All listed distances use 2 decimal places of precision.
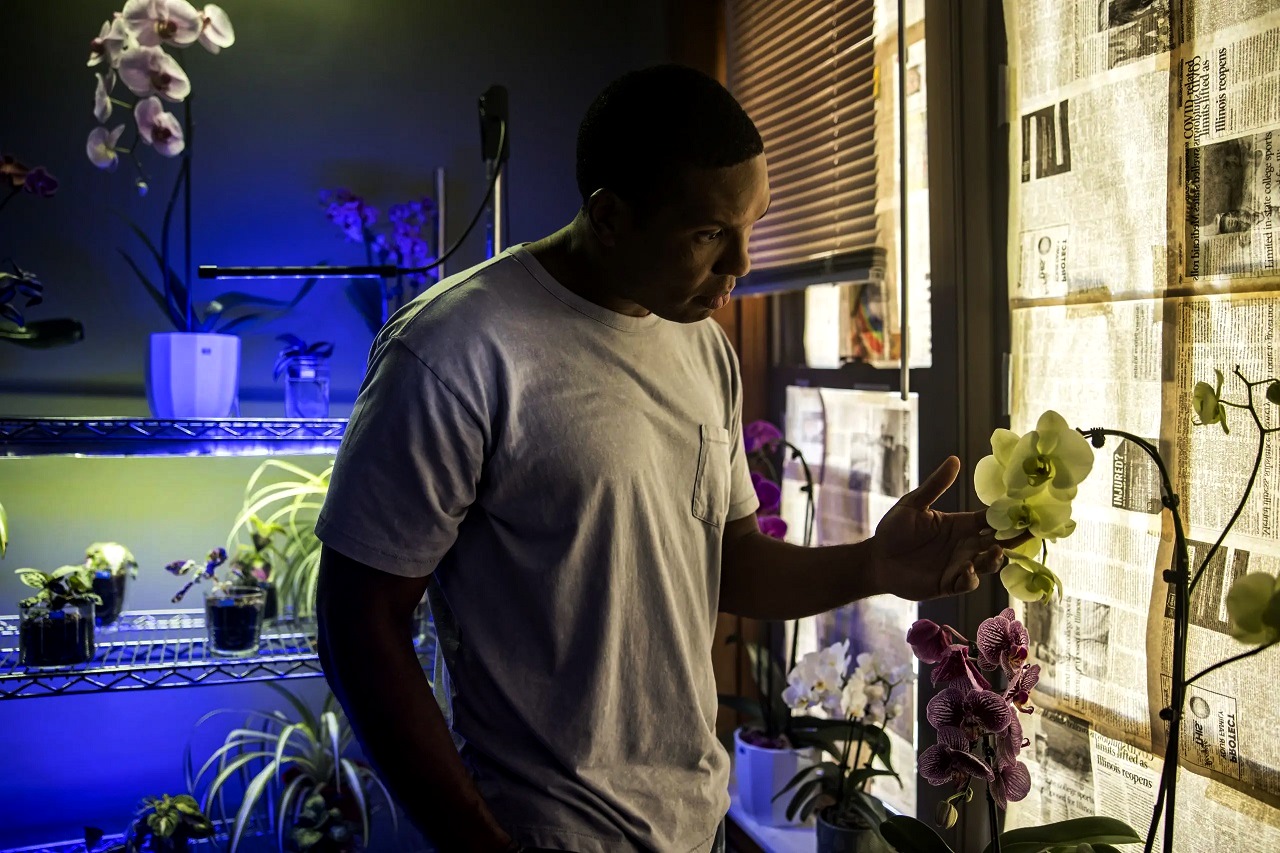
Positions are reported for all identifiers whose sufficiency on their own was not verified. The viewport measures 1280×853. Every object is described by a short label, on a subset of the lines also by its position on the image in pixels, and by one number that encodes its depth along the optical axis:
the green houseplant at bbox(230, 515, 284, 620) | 1.92
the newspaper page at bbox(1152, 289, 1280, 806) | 1.01
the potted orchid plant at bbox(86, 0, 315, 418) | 1.84
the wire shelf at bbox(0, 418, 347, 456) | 1.69
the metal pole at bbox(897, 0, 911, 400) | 1.33
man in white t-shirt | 0.92
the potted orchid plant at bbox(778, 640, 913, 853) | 1.49
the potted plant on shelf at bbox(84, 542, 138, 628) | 1.87
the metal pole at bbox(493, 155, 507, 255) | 1.96
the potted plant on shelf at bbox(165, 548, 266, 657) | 1.85
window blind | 1.78
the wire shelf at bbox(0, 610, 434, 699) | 1.72
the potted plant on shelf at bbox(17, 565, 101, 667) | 1.72
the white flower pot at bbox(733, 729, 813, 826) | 1.79
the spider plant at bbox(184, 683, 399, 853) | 1.88
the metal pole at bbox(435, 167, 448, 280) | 2.31
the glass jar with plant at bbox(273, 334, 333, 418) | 2.05
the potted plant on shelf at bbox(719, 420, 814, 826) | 1.79
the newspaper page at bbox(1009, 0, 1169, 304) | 1.15
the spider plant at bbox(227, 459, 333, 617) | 1.99
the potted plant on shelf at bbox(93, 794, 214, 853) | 1.85
